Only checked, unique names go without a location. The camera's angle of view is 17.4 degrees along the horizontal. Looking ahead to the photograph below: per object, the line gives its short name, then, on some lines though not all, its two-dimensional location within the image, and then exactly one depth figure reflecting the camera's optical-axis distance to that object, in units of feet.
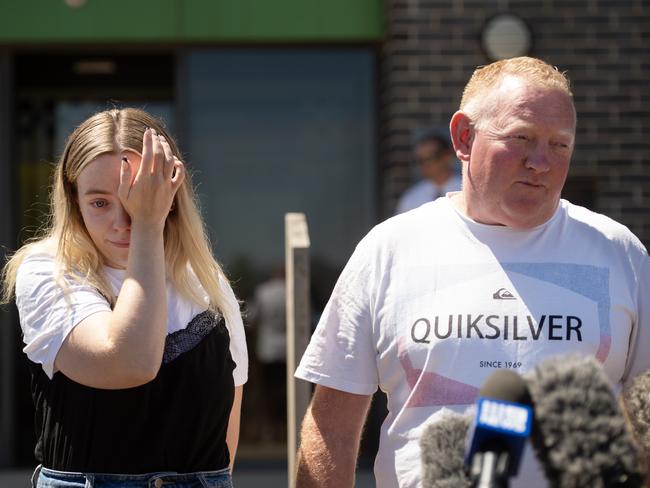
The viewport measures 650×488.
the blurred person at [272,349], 50.19
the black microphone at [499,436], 8.43
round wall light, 46.29
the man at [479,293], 16.69
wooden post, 27.50
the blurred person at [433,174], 42.55
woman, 15.65
